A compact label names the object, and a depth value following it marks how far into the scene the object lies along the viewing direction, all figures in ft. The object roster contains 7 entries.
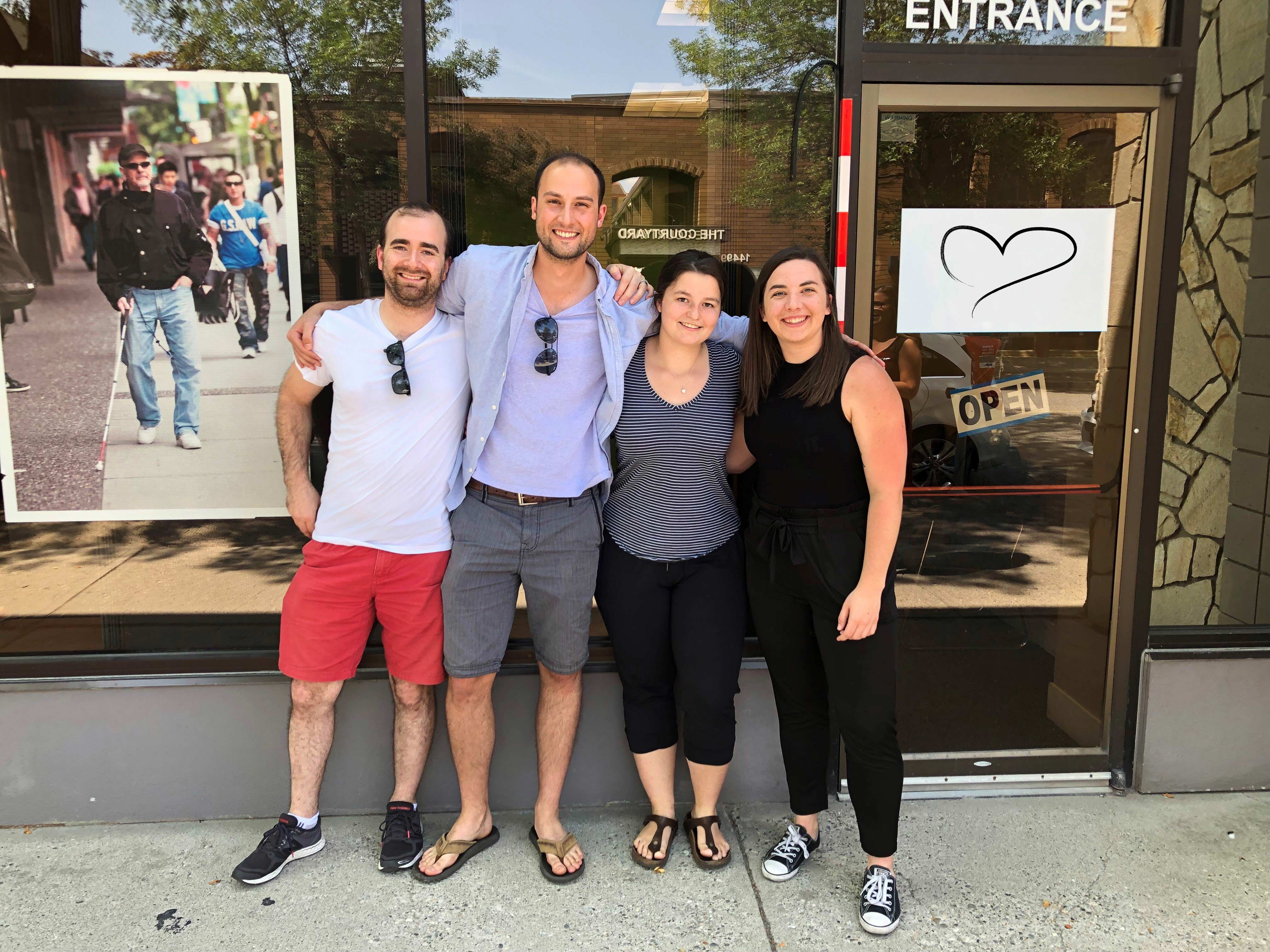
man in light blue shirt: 8.55
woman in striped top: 8.72
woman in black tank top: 8.11
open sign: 10.68
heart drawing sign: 10.20
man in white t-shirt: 8.75
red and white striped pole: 9.86
